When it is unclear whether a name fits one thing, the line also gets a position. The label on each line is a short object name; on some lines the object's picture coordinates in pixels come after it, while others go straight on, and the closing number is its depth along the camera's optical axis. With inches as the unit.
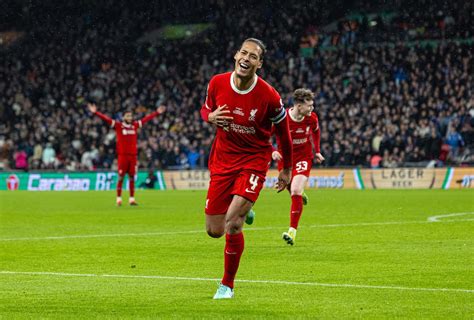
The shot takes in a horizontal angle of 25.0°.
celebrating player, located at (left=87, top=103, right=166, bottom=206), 1083.3
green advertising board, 1680.6
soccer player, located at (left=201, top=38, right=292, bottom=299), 381.1
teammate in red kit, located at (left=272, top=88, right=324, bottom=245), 664.4
